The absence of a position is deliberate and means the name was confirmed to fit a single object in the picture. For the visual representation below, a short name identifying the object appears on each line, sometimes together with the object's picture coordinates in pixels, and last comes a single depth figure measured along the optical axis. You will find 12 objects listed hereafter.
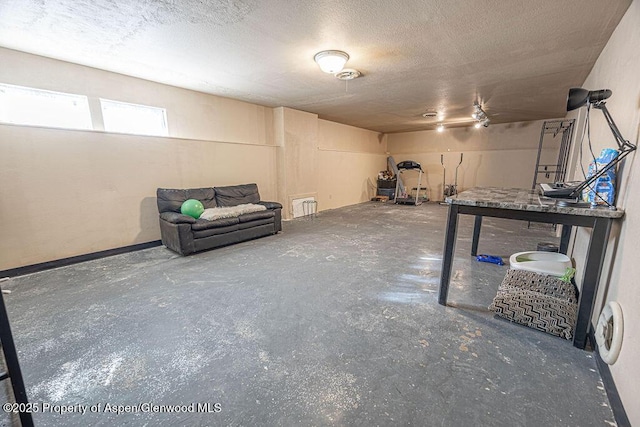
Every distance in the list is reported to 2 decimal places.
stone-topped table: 1.56
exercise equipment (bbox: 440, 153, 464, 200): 8.09
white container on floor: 2.31
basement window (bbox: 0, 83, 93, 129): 2.78
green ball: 3.68
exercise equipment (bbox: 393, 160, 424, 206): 8.01
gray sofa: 3.40
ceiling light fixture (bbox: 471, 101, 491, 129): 5.20
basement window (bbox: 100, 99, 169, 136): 3.46
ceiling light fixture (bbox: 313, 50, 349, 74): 2.73
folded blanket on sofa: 3.70
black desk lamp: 1.55
